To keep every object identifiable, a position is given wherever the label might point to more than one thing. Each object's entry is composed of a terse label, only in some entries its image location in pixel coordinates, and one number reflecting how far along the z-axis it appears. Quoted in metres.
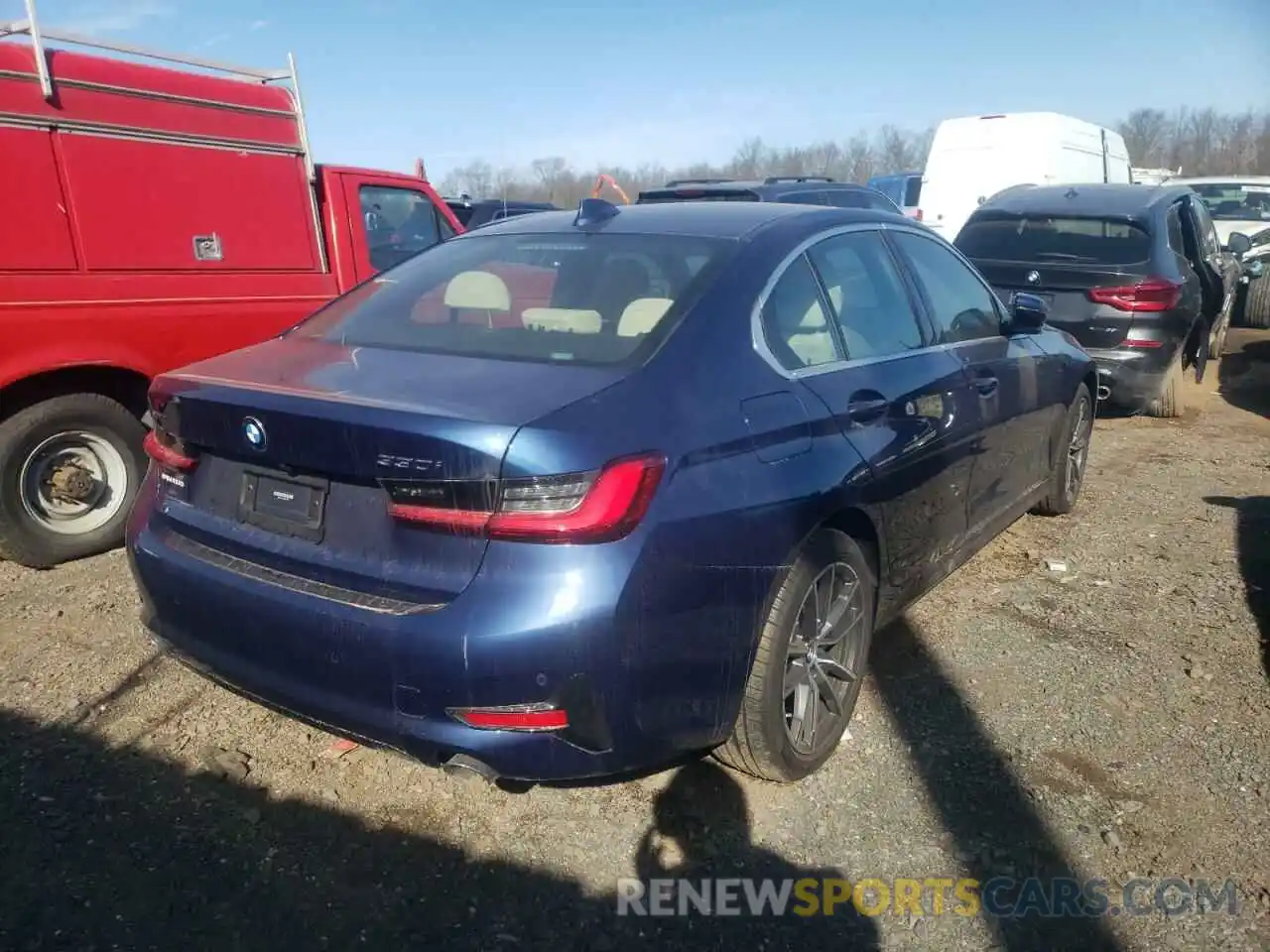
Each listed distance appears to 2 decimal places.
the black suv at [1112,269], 6.50
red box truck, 4.30
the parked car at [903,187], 20.61
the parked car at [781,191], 8.20
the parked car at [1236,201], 14.07
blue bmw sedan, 2.06
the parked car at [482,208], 12.65
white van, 13.41
